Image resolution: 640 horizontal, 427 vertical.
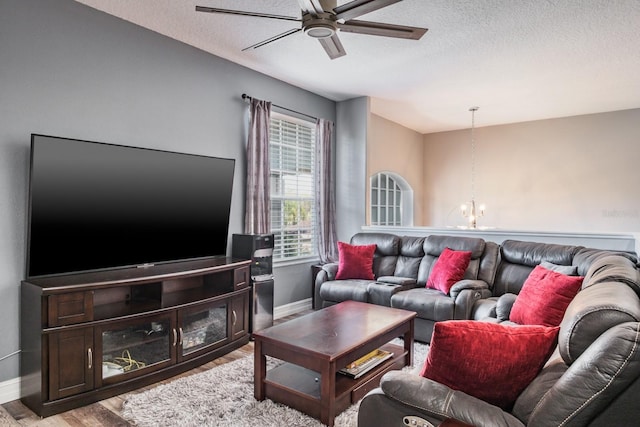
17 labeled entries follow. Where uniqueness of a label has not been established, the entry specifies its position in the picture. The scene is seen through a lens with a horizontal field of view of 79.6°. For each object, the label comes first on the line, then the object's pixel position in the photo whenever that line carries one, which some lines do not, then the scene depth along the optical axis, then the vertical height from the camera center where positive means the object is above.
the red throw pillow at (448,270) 3.91 -0.54
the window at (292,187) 4.91 +0.43
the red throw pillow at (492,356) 1.42 -0.52
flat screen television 2.70 +0.10
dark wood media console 2.47 -0.82
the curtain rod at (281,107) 4.35 +1.41
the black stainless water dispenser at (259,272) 3.93 -0.57
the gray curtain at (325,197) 5.43 +0.31
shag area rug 2.36 -1.25
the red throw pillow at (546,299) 2.43 -0.54
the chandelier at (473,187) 7.36 +0.61
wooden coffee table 2.31 -0.88
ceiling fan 2.25 +1.25
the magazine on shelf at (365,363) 2.61 -1.03
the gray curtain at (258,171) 4.37 +0.54
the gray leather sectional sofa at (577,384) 1.08 -0.52
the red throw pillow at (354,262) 4.58 -0.53
